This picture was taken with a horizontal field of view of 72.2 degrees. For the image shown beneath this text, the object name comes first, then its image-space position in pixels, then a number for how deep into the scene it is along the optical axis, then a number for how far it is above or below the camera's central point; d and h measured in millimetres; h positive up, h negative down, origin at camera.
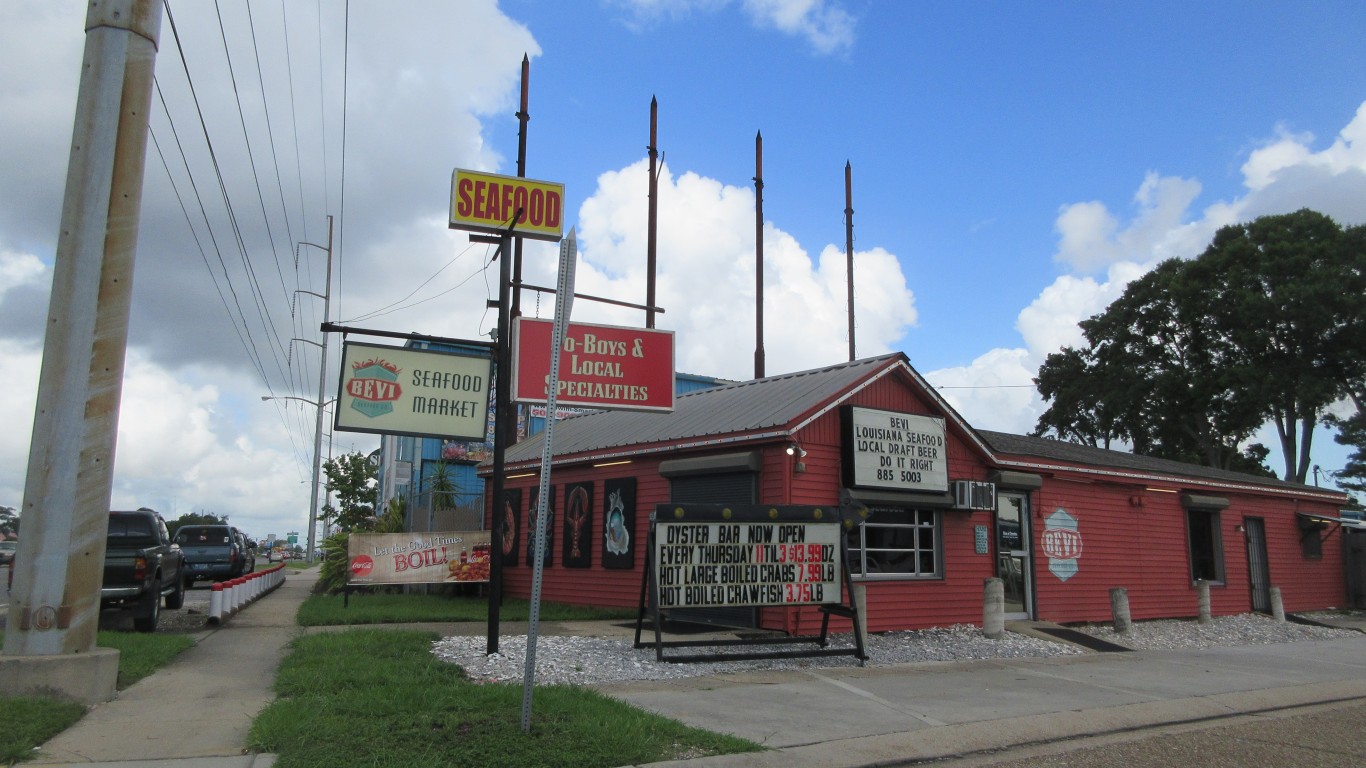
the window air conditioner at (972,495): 15516 +640
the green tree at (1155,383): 39344 +6774
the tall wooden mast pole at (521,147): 24172 +10093
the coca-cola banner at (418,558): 16500 -581
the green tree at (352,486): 35188 +1494
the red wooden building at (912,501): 14328 +571
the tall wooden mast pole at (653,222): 29719 +9892
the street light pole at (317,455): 37175 +2793
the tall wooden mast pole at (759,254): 32169 +9645
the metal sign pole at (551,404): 6246 +863
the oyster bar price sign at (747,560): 10828 -347
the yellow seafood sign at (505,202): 13289 +4604
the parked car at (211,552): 26141 -823
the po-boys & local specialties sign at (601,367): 11258 +1993
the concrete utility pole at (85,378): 7812 +1223
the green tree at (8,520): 96062 -79
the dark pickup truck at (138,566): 12625 -617
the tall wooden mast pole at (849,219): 35375 +11863
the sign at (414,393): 11461 +1640
